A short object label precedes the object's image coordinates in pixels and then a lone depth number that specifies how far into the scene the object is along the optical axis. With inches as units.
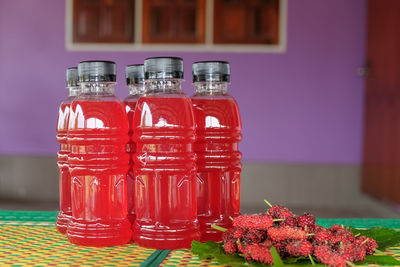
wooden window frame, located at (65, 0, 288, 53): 171.6
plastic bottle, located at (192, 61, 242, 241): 40.3
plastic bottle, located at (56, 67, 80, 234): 42.3
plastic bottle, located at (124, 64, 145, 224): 40.9
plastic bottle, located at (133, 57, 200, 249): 37.1
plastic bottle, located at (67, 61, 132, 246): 37.8
